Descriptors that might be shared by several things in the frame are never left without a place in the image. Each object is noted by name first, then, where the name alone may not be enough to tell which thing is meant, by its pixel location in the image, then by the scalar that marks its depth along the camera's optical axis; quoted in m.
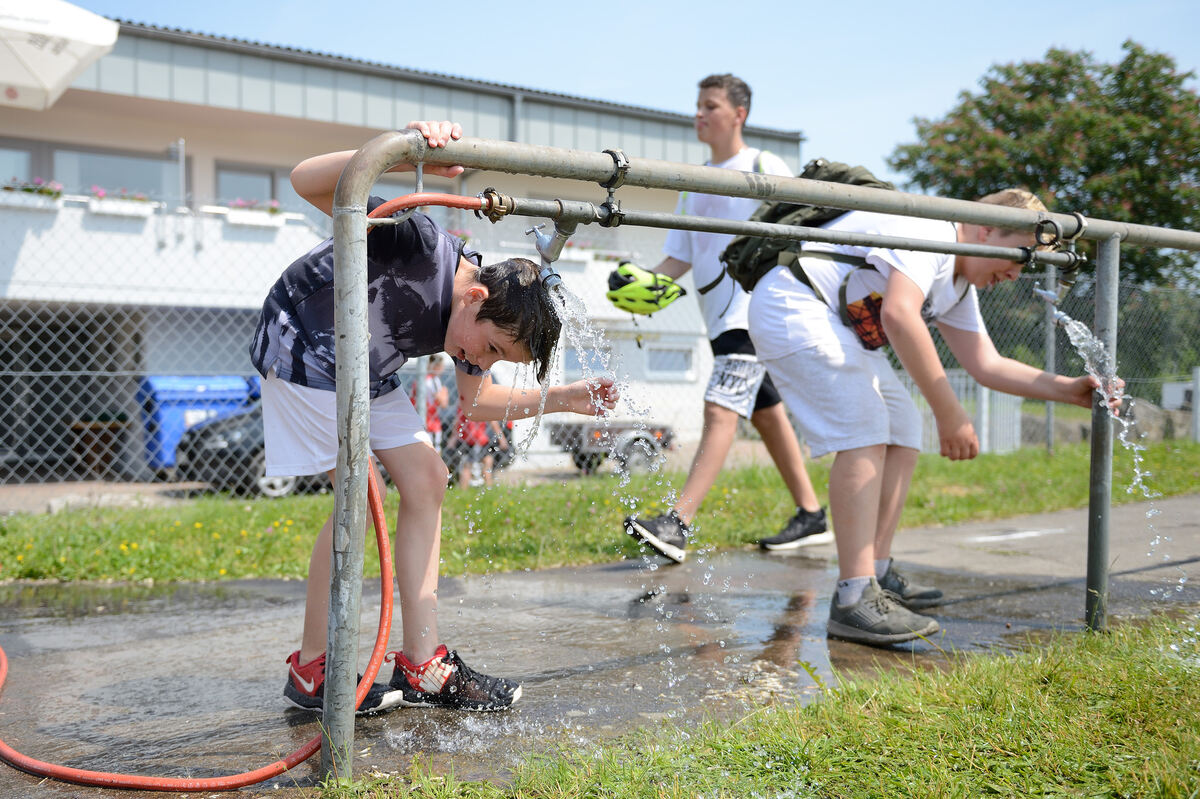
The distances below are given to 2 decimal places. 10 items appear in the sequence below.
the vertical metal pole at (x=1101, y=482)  3.10
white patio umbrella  9.09
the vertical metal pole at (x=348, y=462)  1.86
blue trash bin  11.29
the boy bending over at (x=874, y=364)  3.19
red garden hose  1.96
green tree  25.38
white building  11.46
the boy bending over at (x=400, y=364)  2.46
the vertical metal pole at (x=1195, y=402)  12.01
